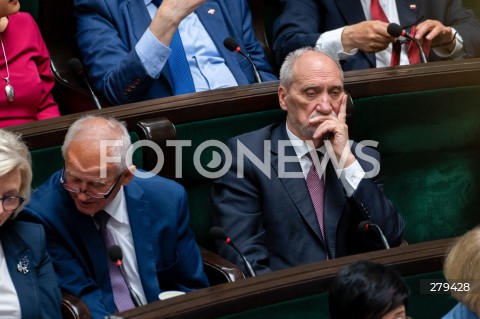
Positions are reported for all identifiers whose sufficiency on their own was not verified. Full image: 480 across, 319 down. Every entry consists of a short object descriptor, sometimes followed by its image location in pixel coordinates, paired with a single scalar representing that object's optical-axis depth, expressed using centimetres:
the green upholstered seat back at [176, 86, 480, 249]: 1327
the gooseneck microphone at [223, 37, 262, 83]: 1333
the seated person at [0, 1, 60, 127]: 1321
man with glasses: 1268
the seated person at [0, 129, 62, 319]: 1253
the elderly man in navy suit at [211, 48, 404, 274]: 1296
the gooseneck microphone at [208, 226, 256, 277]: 1266
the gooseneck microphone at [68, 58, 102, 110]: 1317
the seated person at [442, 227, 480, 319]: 1234
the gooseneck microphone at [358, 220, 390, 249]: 1278
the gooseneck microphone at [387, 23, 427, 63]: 1333
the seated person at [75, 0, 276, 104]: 1326
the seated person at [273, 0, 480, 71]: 1356
